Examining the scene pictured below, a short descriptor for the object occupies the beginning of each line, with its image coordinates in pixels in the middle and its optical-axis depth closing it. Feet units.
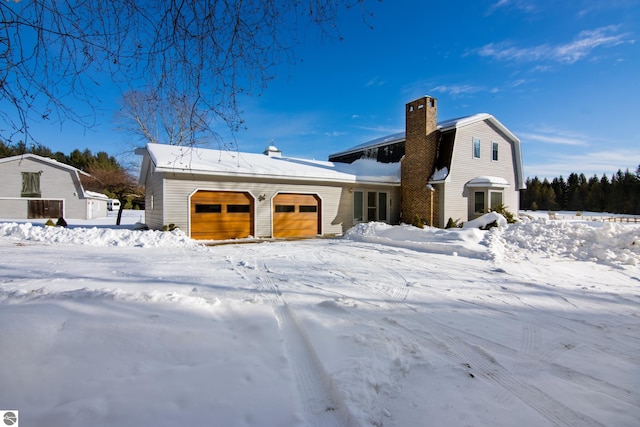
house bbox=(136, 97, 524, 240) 37.06
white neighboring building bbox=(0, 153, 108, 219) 71.56
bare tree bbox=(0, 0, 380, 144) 7.29
